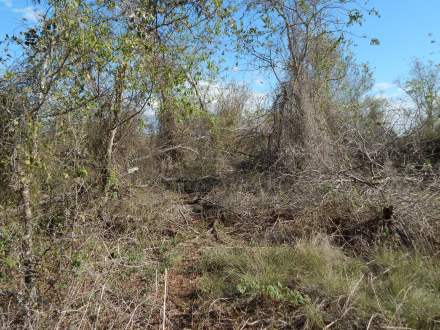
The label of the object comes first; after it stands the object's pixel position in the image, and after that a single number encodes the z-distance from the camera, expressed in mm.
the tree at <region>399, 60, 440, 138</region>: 8938
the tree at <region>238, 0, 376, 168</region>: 8688
